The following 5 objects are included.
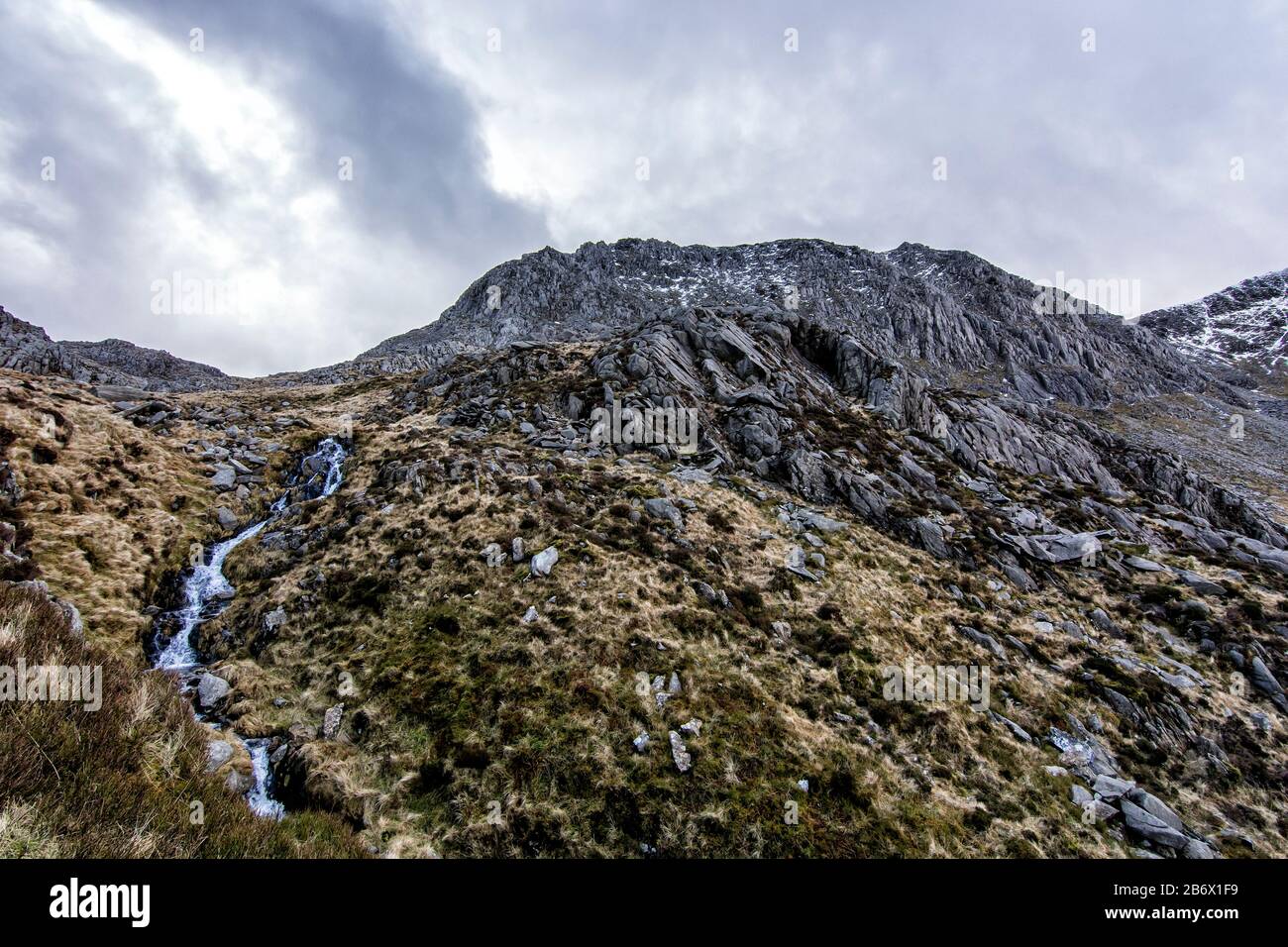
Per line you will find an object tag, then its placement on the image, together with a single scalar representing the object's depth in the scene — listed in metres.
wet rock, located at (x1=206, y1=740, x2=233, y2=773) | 10.58
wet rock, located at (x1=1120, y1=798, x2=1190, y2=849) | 12.41
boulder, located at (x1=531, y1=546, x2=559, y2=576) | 19.23
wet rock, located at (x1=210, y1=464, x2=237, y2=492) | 25.70
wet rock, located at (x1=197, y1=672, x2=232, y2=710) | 13.58
